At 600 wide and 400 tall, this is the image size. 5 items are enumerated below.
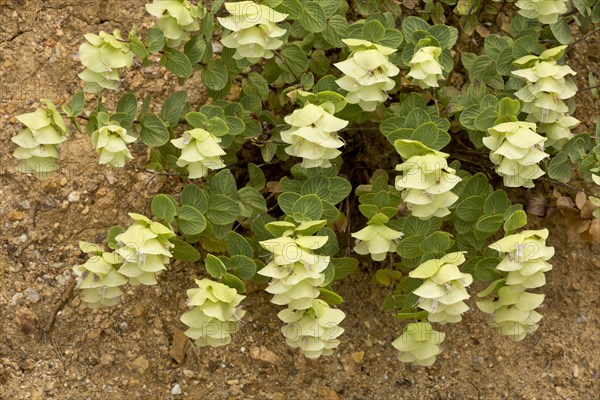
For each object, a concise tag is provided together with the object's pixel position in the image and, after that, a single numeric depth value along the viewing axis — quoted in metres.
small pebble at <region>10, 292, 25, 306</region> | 2.11
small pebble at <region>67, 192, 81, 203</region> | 2.21
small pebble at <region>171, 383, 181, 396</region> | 2.07
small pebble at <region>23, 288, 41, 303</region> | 2.12
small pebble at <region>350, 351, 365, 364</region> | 2.15
